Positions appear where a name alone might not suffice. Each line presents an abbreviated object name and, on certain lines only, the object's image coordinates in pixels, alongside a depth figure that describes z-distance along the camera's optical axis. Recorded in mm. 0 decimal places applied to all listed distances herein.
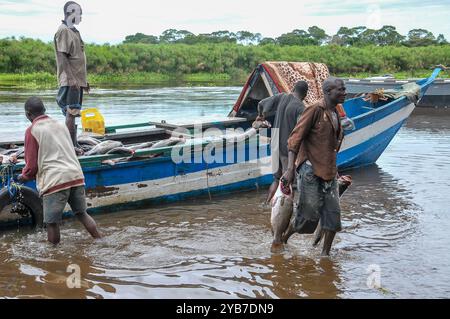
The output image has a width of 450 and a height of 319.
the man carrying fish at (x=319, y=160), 5238
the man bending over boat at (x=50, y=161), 5387
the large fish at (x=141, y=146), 8148
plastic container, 8984
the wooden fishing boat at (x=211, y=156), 7352
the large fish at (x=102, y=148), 7500
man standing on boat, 7203
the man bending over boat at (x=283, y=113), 7047
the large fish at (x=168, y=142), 8242
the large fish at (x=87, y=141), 8117
